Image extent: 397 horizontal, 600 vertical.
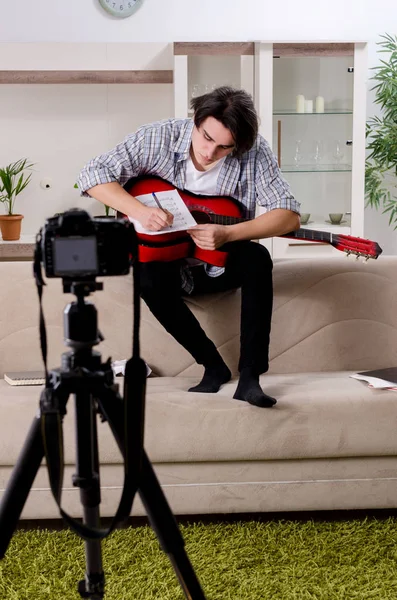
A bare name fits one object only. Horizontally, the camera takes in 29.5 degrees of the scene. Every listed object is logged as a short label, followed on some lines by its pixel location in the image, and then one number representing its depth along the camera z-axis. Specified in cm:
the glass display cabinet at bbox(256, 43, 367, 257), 429
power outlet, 466
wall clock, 458
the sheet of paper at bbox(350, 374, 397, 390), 218
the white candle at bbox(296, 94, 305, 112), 436
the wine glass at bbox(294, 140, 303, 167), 444
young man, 224
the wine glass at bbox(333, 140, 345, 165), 442
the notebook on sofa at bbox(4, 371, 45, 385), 230
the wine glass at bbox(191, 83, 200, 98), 433
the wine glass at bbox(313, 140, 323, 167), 443
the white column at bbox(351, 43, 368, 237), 430
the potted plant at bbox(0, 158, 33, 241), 432
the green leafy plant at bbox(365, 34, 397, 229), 460
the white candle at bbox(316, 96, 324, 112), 441
